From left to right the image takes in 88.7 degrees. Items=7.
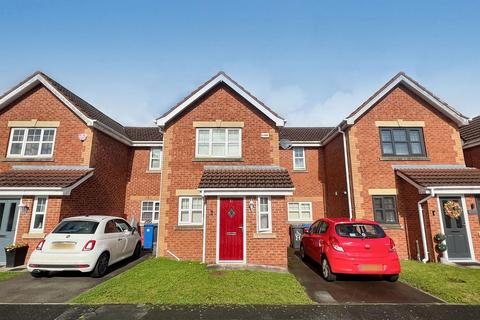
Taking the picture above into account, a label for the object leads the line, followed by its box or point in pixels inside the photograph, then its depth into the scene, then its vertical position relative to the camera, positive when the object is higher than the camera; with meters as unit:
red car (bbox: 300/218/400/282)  6.71 -1.04
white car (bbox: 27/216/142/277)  6.95 -1.00
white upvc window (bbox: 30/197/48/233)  9.48 -0.02
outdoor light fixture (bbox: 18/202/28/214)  9.44 +0.21
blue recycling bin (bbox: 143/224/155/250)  12.66 -1.15
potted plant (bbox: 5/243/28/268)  8.70 -1.44
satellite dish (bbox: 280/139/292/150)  15.09 +4.17
